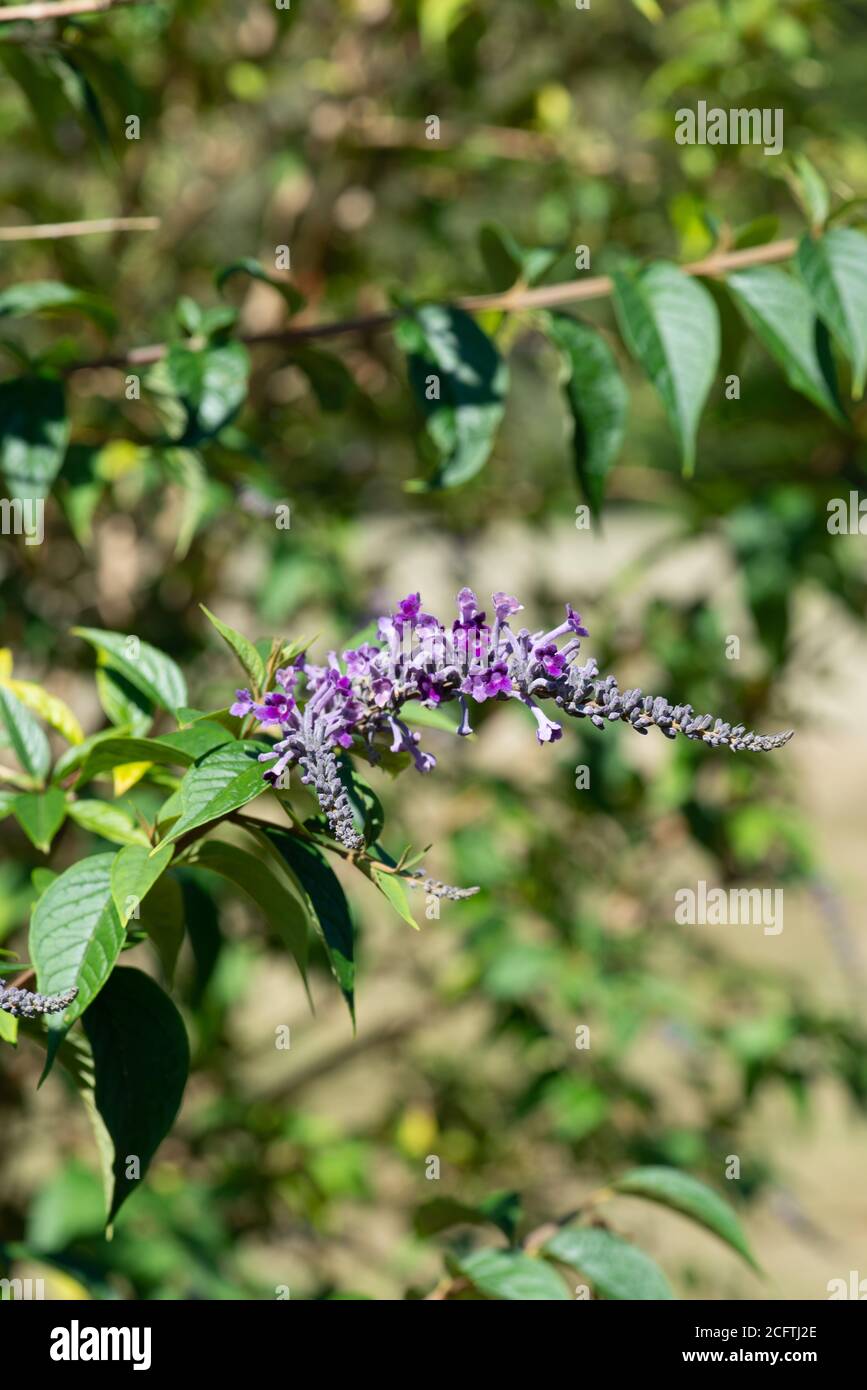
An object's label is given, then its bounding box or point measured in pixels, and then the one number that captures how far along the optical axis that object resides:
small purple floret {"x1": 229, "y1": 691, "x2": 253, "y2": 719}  0.94
